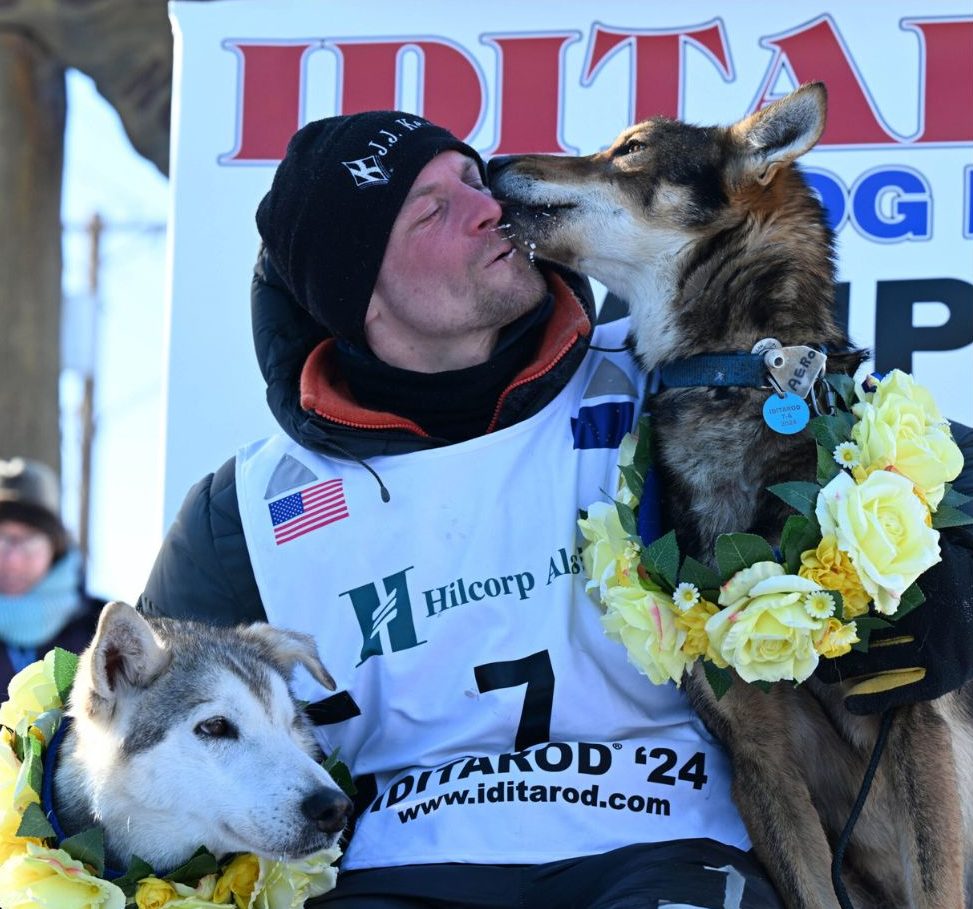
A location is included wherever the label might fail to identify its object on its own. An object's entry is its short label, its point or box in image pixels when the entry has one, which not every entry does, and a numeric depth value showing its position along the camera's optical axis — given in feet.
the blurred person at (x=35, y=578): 16.19
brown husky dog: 8.77
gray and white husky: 8.61
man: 9.28
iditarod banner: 12.96
